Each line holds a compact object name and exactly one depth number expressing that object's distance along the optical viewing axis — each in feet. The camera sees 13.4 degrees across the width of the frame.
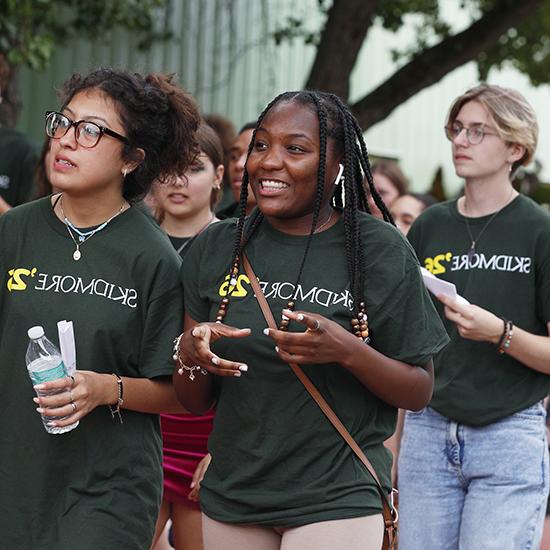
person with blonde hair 32.23
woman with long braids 23.59
